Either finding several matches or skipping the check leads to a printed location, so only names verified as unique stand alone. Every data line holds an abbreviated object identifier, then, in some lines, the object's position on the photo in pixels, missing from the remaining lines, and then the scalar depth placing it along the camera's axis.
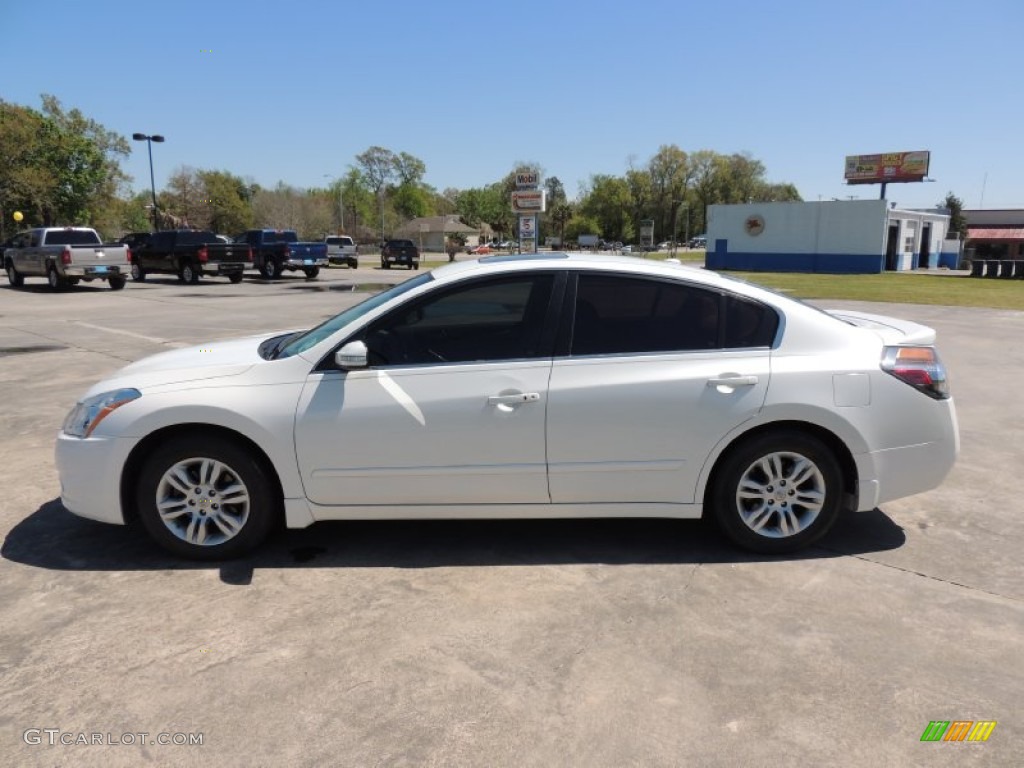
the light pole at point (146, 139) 41.41
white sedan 3.68
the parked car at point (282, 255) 30.64
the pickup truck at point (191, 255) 26.98
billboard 56.00
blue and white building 44.00
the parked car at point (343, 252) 44.38
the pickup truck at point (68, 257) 22.31
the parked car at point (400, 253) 43.62
